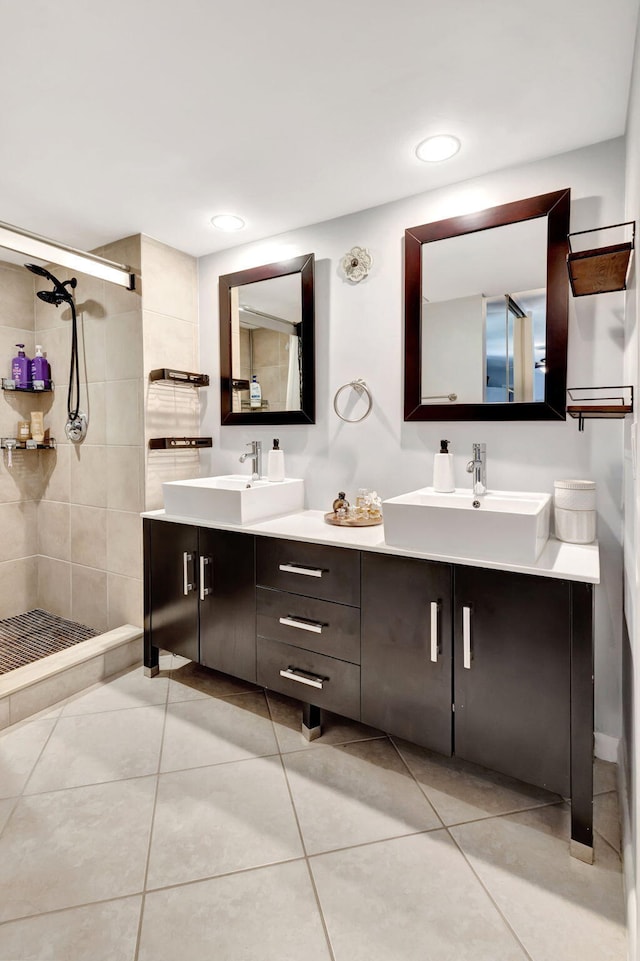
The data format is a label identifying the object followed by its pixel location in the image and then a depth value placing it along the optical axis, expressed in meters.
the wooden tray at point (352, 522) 2.10
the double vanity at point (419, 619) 1.45
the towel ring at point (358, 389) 2.35
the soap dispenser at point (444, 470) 2.03
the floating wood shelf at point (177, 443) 2.61
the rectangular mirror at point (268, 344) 2.50
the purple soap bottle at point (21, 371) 3.02
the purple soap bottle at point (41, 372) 3.04
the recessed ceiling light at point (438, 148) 1.79
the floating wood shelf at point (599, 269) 1.43
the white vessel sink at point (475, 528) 1.50
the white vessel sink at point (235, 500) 2.13
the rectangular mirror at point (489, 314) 1.88
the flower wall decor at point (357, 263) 2.31
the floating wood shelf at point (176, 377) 2.59
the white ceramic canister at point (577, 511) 1.76
